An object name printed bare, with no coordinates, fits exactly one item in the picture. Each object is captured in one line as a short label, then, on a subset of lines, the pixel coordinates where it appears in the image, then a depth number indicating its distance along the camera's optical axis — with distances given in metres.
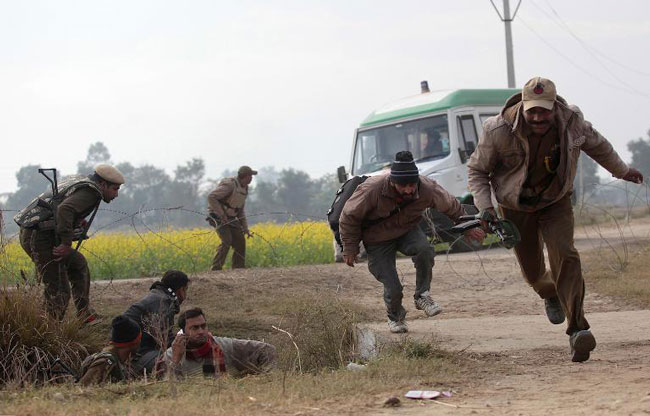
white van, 18.91
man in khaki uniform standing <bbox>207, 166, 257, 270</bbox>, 17.12
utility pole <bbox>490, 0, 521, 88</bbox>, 34.03
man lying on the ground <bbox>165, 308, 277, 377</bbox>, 8.27
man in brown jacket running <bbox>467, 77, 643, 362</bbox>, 7.25
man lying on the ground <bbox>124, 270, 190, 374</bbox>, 9.09
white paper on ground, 6.25
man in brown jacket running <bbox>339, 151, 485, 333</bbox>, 8.80
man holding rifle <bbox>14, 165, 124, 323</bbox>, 10.15
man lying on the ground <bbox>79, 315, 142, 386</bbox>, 8.45
